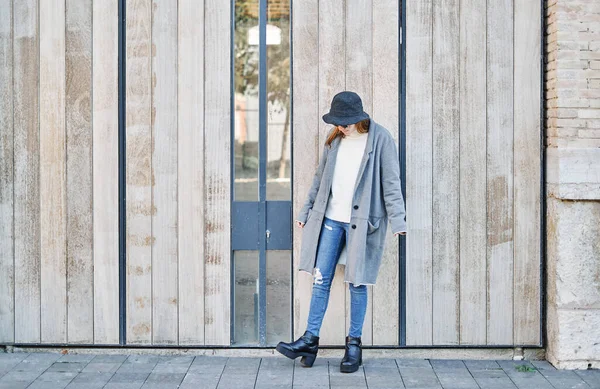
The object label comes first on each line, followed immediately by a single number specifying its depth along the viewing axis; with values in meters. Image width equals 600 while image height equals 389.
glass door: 6.32
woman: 5.84
